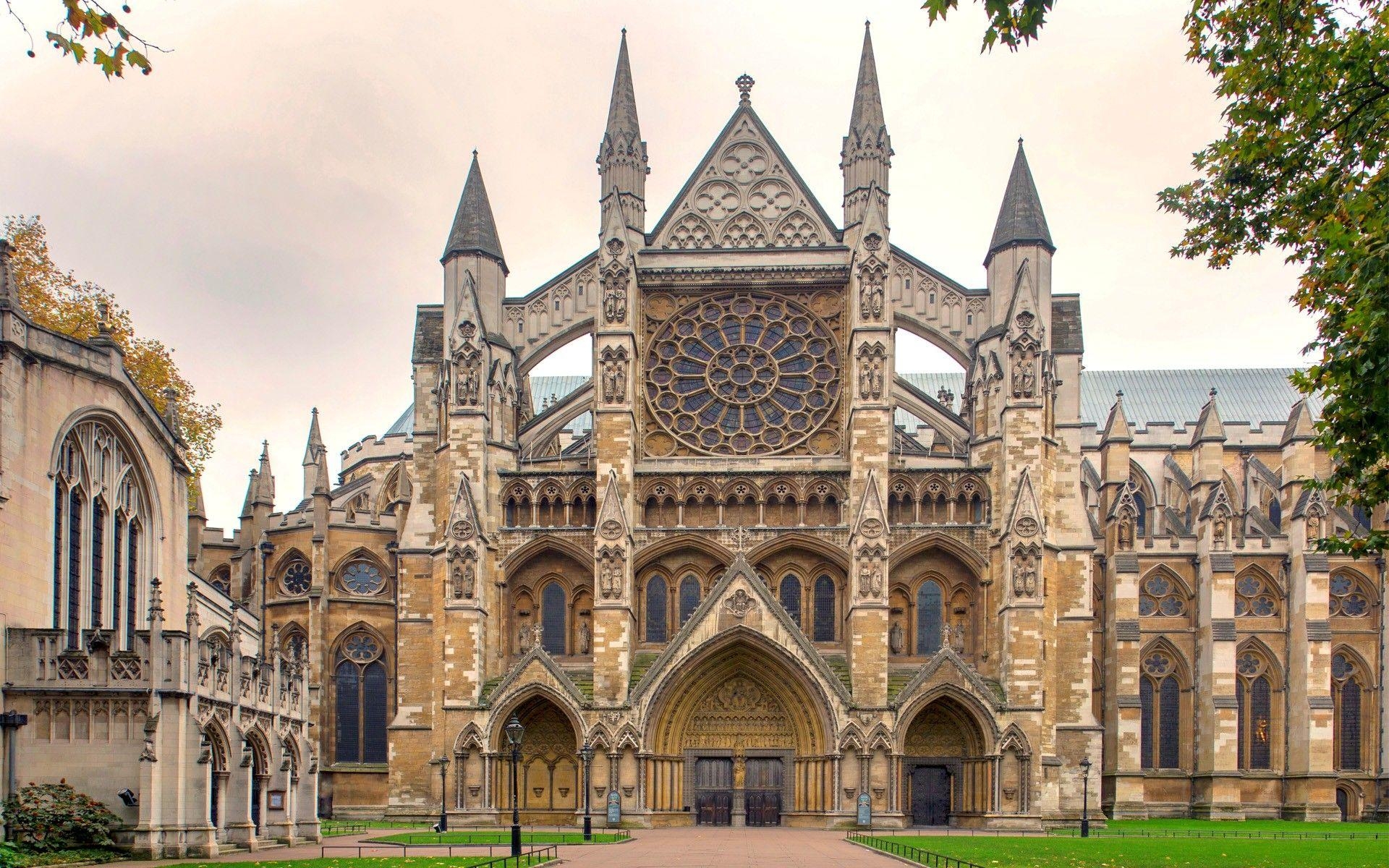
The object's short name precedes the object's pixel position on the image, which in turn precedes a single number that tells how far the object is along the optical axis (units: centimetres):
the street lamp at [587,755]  4286
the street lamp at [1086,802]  4088
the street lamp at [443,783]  4341
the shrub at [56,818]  2461
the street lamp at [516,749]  2795
